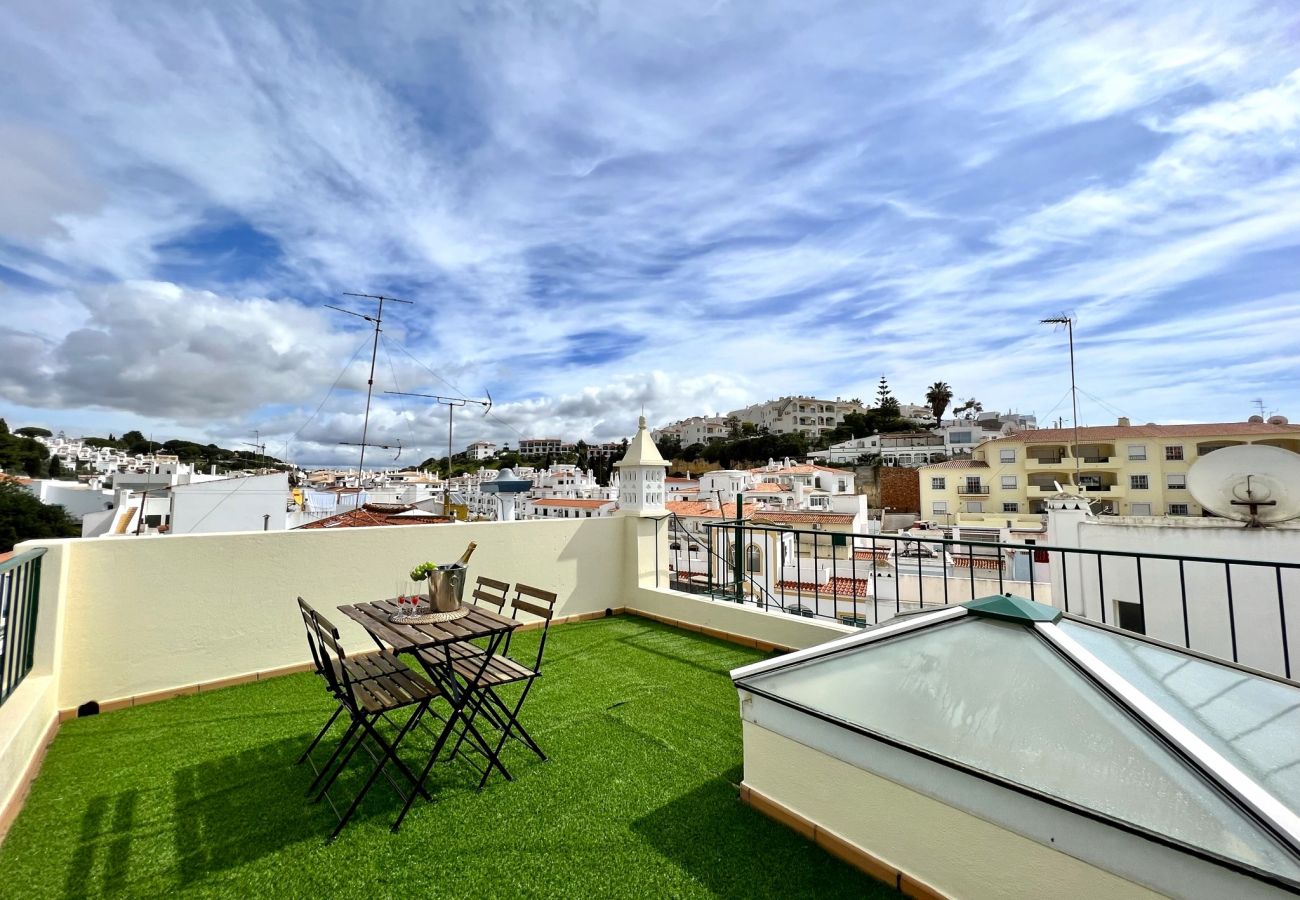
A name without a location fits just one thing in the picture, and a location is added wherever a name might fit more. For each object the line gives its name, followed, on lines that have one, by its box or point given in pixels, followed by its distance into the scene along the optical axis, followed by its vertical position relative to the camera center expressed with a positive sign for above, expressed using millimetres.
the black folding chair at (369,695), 2352 -1037
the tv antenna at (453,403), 14889 +2353
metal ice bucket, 3055 -607
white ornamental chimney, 6227 +85
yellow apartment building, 34125 +839
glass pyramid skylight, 1416 -793
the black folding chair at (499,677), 2781 -1048
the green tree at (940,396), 76438 +12615
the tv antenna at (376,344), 10962 +3259
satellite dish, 4559 -14
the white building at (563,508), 35656 -1688
